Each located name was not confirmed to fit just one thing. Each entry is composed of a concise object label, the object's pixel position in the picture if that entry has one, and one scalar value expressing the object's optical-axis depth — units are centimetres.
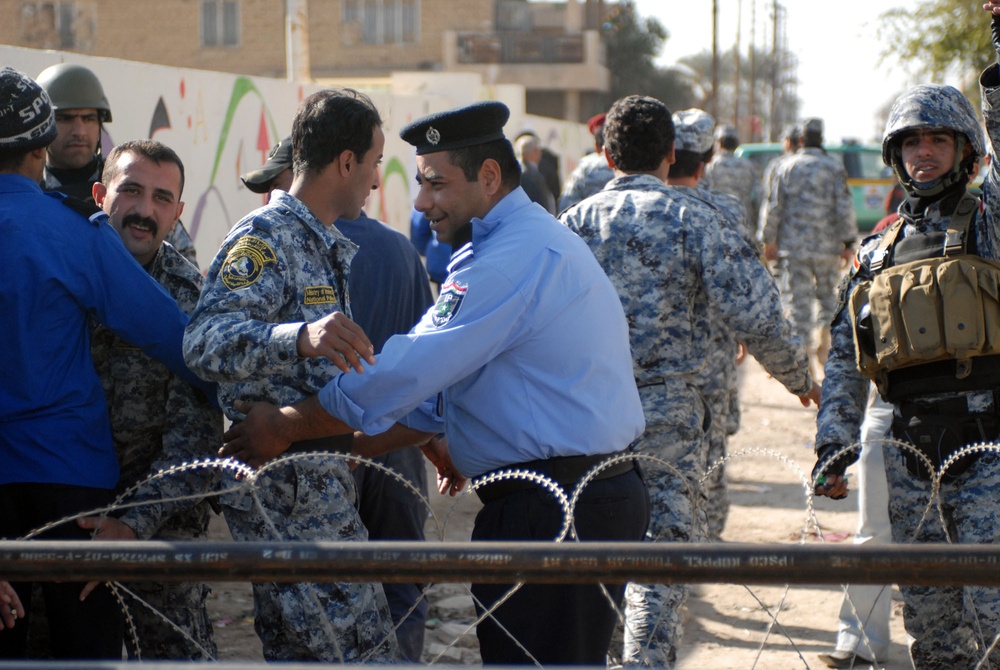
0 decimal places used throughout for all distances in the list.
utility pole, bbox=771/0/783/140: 4697
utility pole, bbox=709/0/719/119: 3425
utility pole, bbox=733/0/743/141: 4167
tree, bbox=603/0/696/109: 4262
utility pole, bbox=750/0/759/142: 4838
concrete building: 4069
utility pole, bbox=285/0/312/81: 1374
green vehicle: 2677
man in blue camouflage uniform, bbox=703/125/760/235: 1387
